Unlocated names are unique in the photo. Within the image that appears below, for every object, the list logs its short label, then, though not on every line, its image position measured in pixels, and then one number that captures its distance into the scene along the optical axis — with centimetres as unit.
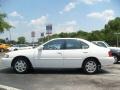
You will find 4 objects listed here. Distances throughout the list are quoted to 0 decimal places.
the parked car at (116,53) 668
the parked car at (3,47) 1850
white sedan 467
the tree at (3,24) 2145
